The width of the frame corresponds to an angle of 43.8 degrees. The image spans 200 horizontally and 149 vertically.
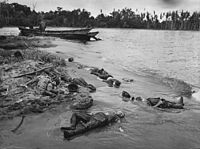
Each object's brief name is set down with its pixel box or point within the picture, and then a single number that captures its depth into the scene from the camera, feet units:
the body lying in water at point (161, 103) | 26.96
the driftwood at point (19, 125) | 18.89
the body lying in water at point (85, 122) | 18.58
